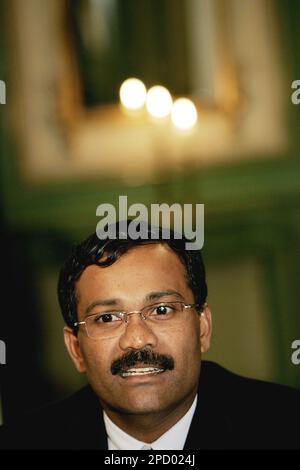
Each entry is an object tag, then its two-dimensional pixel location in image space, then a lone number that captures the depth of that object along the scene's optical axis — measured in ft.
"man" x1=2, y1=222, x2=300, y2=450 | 7.59
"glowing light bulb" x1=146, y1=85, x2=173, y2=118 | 13.43
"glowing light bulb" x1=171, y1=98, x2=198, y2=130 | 13.51
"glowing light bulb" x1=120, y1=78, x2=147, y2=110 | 13.12
